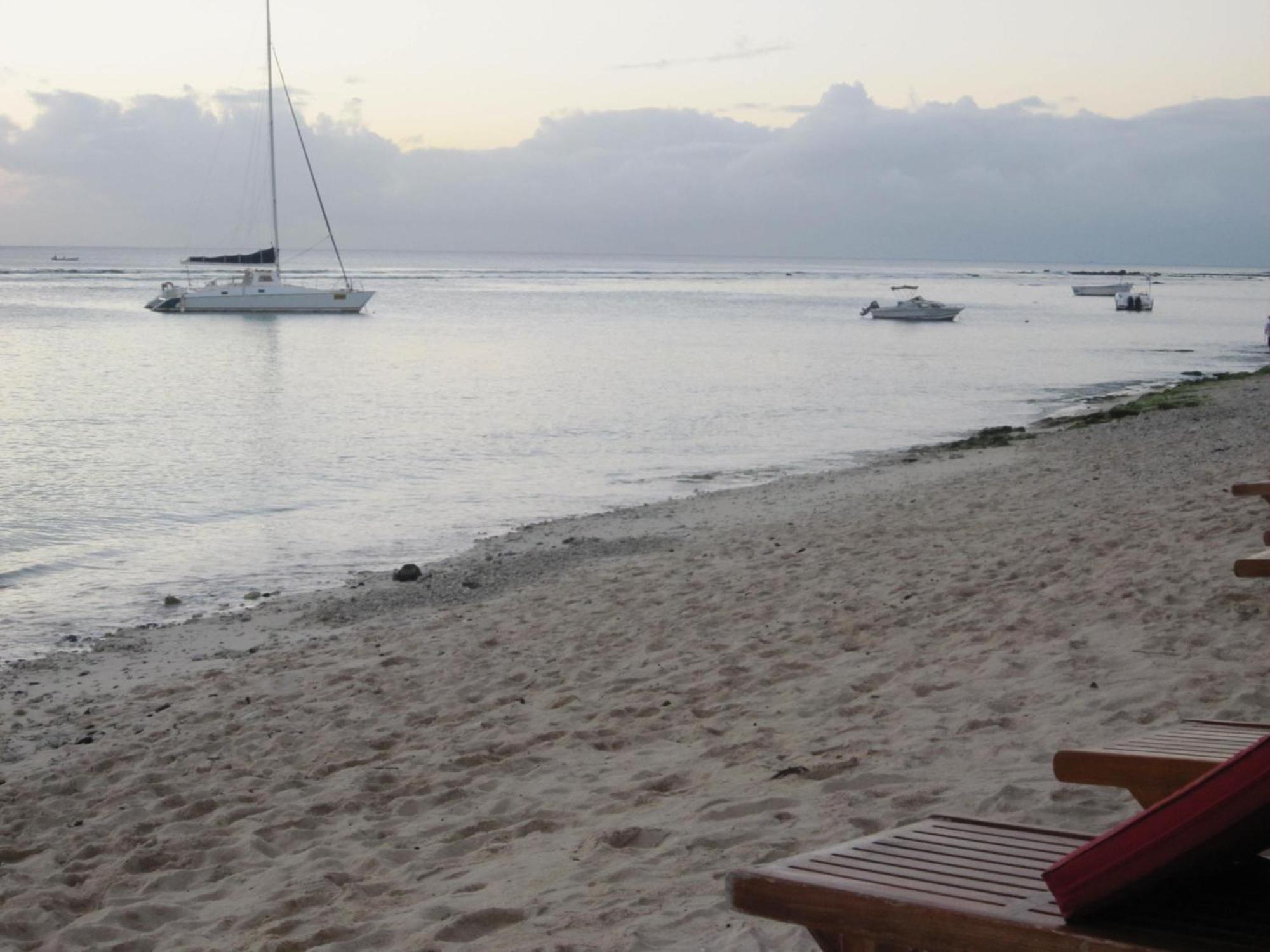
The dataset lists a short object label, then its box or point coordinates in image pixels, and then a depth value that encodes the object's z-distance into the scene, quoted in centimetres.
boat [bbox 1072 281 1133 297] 9881
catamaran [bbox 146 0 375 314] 6269
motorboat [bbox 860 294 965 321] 6353
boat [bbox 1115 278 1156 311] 7800
